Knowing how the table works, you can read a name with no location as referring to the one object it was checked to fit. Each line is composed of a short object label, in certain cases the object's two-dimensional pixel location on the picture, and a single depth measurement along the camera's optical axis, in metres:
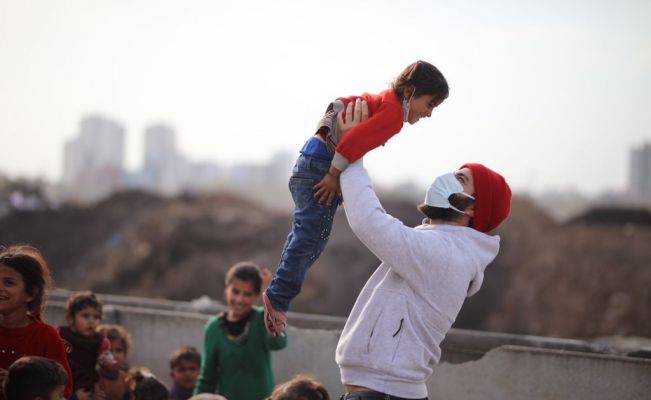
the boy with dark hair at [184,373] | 5.24
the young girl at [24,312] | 3.36
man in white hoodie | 2.76
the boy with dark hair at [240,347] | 4.62
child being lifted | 2.89
